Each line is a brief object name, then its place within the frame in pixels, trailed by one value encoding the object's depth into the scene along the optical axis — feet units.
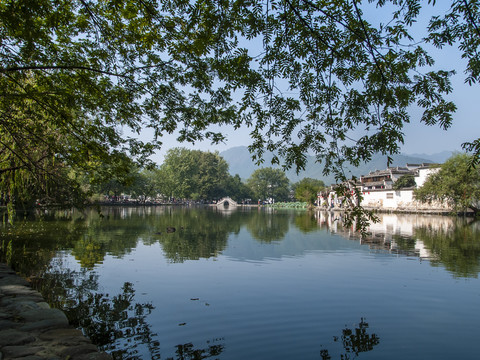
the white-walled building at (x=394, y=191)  190.29
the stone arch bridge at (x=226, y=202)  371.56
